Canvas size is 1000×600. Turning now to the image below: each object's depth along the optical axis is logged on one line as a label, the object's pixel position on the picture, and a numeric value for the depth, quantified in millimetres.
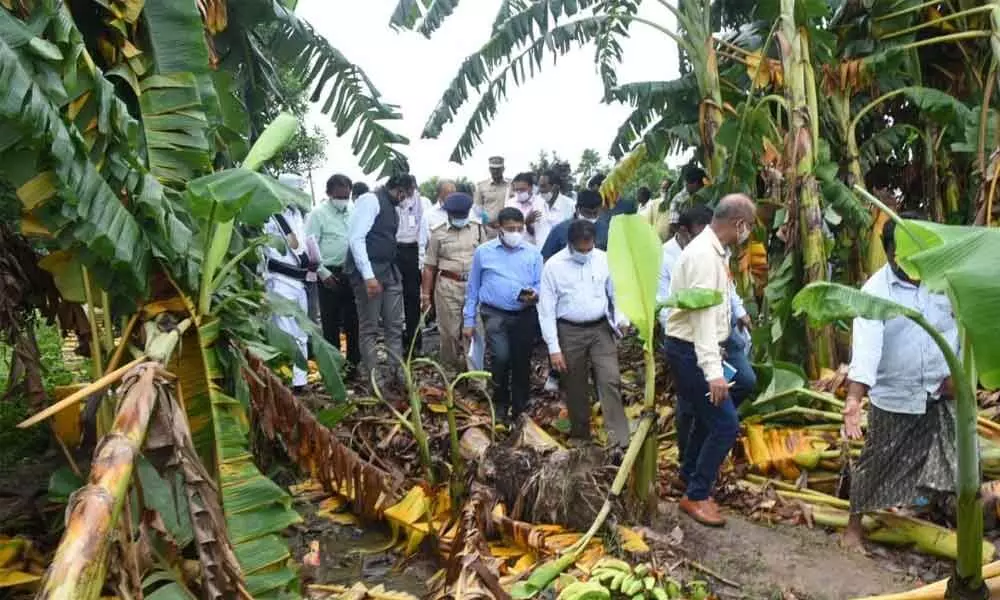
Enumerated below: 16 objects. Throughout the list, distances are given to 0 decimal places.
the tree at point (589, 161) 41075
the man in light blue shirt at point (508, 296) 6793
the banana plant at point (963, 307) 2516
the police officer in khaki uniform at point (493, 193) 10203
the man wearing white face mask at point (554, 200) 9914
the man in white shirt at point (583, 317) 6082
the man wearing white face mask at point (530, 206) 9312
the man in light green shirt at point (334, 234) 7879
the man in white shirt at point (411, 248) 8672
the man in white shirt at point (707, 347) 4547
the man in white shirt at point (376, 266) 7492
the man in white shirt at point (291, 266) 6613
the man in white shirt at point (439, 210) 8783
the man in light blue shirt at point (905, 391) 4129
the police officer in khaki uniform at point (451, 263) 7922
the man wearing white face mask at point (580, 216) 7730
